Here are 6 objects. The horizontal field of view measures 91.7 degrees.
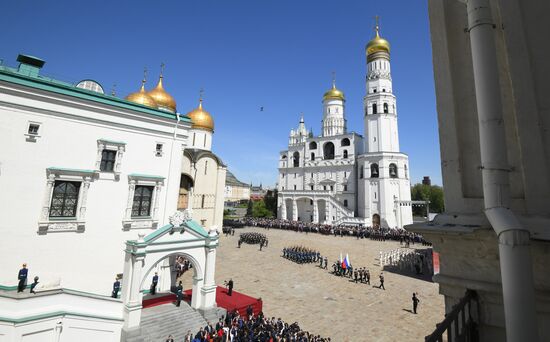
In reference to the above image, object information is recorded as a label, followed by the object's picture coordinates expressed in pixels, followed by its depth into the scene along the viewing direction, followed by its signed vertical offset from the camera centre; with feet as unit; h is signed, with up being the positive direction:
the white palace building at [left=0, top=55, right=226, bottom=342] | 31.42 -0.30
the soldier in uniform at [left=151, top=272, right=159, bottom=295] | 44.15 -12.24
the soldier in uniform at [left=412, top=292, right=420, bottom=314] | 45.03 -13.88
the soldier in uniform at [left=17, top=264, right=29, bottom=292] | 34.32 -9.13
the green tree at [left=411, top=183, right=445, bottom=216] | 230.42 +22.48
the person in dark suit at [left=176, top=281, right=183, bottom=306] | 41.29 -12.93
